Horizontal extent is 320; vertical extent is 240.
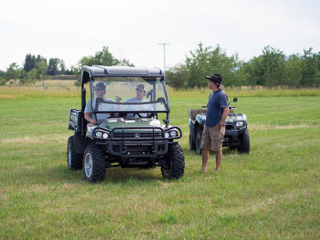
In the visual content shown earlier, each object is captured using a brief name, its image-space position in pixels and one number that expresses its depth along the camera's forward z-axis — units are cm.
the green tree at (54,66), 14538
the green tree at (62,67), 14569
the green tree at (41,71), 9762
